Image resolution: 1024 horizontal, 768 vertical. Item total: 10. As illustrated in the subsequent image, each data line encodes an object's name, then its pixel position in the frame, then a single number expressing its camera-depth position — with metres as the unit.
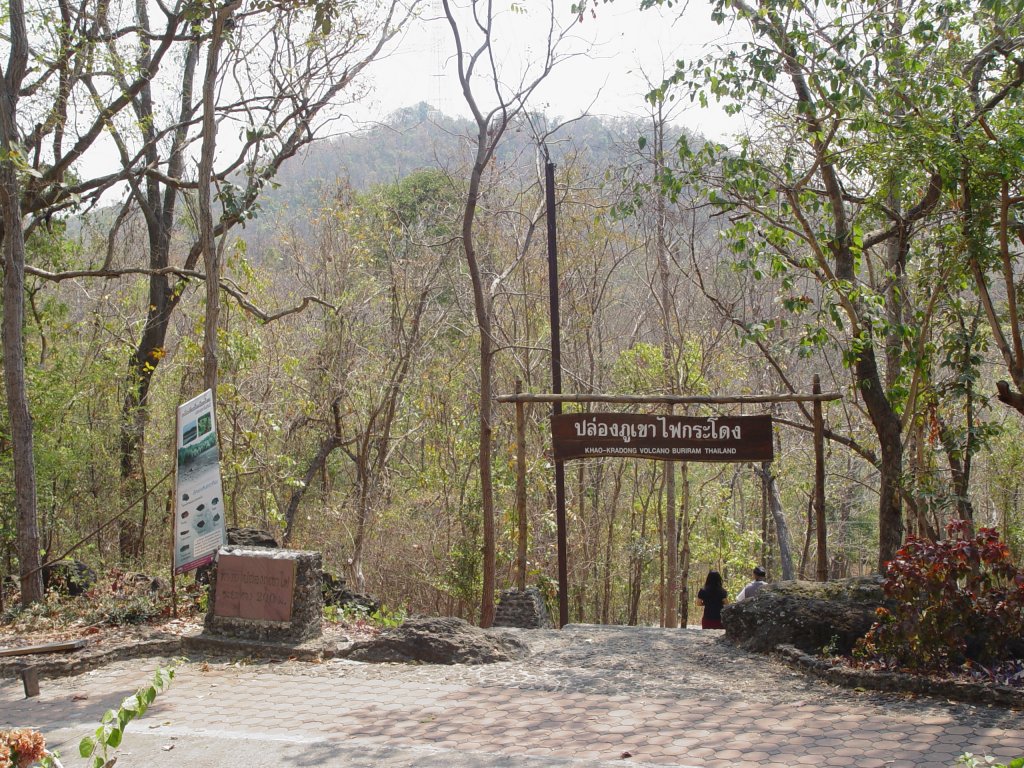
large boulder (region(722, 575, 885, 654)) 7.48
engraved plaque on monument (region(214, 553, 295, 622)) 8.00
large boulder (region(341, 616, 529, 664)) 7.59
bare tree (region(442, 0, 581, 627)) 11.12
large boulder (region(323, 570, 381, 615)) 10.03
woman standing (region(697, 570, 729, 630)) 12.20
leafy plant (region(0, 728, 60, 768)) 3.31
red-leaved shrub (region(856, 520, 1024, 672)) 6.45
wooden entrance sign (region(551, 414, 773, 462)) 9.26
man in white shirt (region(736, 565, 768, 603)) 11.10
